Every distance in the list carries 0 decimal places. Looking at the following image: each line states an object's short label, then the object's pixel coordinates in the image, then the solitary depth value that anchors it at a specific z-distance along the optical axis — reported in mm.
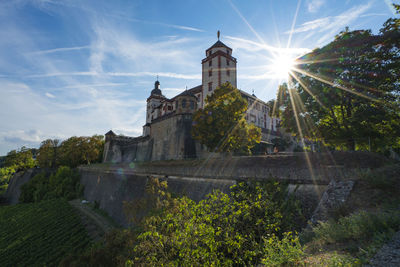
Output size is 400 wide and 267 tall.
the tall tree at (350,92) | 13016
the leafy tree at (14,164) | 61656
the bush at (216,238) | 5805
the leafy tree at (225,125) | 21906
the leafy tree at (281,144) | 36719
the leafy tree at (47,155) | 56688
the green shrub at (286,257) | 4621
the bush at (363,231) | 4512
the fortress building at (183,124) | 30281
